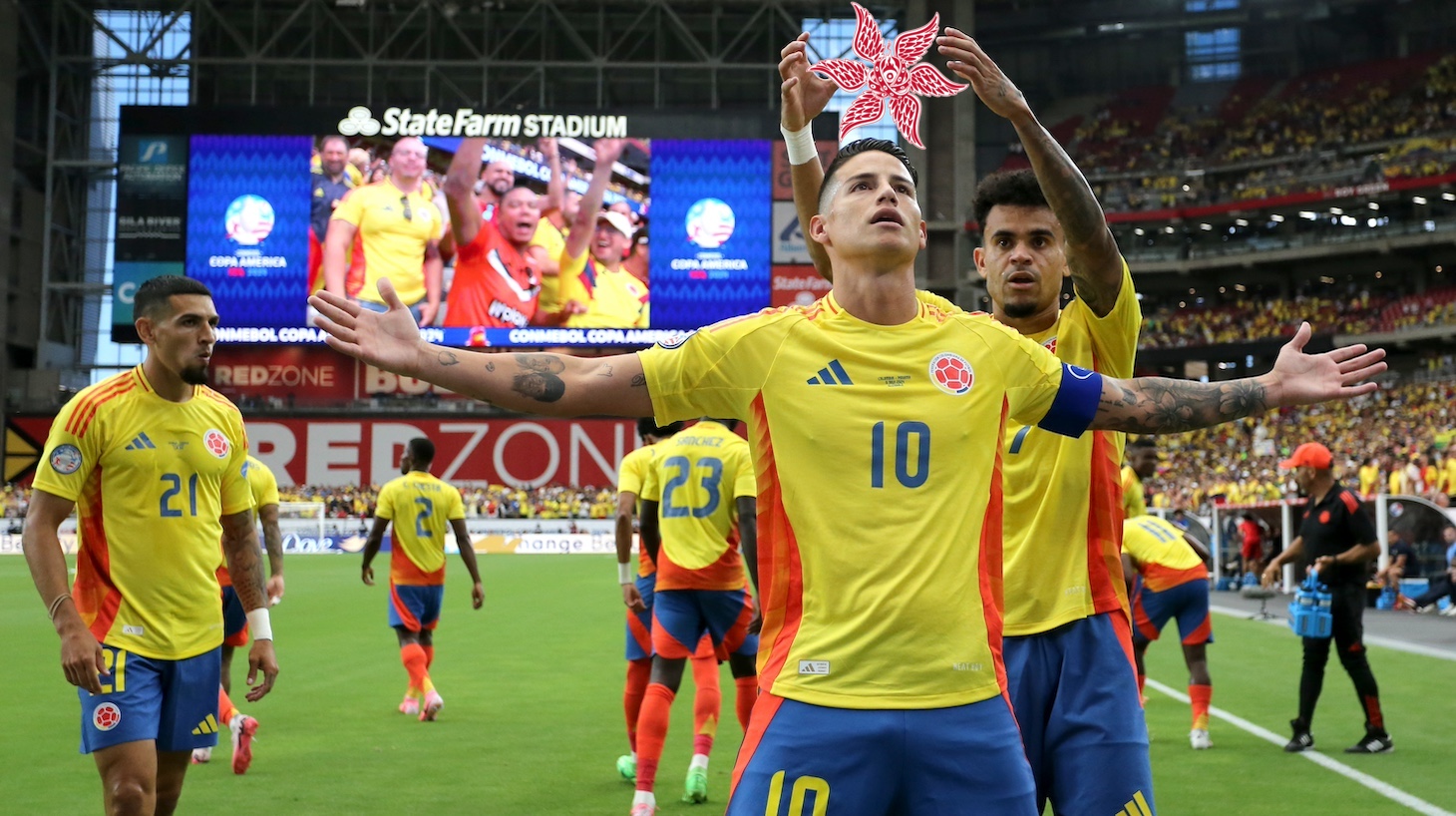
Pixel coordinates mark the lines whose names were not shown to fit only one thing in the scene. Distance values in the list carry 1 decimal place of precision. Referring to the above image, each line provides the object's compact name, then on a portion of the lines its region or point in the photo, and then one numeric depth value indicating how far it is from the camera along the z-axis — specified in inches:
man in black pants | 406.3
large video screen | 1923.0
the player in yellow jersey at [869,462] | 124.6
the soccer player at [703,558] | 346.9
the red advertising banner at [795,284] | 1959.9
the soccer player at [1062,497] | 162.7
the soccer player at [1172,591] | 421.4
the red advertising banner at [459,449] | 2183.8
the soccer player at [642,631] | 348.5
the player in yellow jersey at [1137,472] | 447.5
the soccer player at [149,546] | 214.7
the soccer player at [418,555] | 478.9
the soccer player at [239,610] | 361.4
